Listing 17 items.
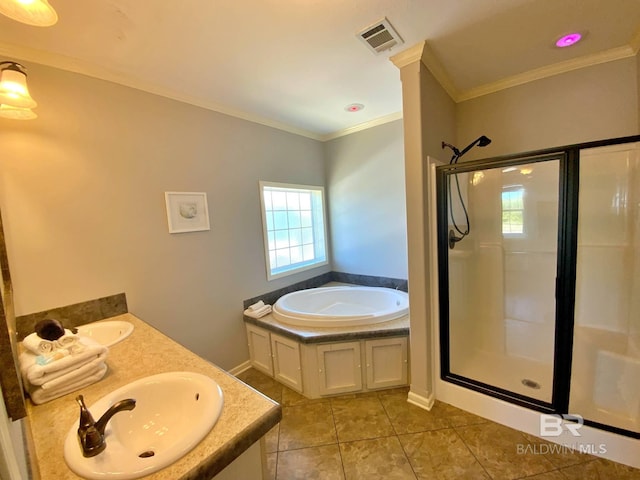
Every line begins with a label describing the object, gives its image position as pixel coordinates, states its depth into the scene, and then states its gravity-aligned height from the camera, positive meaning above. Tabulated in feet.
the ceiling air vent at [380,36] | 4.92 +3.46
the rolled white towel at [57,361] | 3.29 -1.67
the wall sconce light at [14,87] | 4.06 +2.31
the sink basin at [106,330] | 5.54 -2.10
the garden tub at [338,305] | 7.41 -2.98
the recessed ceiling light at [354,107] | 8.39 +3.50
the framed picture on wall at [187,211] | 6.92 +0.37
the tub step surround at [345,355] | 6.98 -3.74
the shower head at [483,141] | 6.48 +1.61
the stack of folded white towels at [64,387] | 3.30 -2.01
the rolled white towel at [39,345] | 3.59 -1.52
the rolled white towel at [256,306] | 8.50 -2.76
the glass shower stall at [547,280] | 5.21 -1.85
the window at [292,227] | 9.71 -0.36
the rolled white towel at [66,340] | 3.68 -1.52
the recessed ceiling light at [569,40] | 5.37 +3.36
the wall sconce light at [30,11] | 2.59 +2.27
